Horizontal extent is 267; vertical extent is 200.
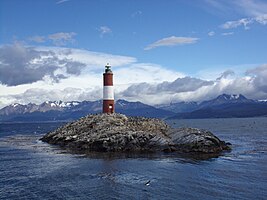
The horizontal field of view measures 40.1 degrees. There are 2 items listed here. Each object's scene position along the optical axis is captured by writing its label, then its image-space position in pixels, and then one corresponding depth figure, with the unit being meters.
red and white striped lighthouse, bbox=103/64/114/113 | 79.94
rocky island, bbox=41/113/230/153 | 57.03
